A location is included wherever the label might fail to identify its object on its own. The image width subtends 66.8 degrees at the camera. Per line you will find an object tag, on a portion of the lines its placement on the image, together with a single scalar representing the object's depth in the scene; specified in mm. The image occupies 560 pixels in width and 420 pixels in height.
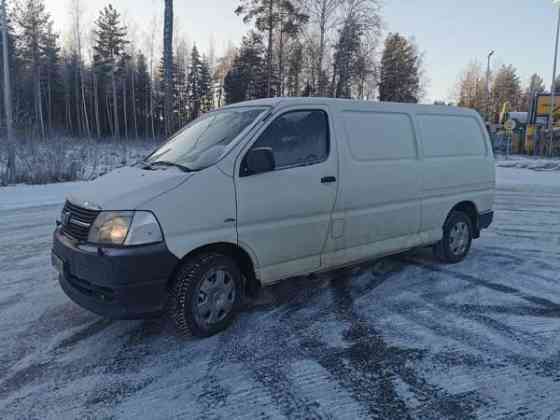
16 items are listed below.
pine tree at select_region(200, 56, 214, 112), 62344
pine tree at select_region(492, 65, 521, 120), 75375
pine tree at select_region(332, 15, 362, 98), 29578
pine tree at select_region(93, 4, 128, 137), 47719
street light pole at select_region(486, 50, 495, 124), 57144
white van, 3246
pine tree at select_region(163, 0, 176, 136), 14305
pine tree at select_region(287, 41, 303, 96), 34047
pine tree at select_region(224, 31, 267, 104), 34494
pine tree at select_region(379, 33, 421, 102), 49812
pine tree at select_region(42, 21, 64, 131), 48375
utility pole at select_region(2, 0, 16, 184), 12719
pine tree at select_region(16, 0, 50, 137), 43219
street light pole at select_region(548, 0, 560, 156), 27169
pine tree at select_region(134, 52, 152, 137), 57312
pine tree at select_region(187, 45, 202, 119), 62094
